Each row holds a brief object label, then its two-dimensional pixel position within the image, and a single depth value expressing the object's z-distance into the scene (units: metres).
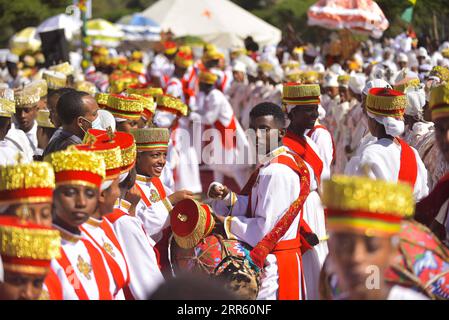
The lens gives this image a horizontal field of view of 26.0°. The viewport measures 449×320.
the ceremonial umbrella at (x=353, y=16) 16.78
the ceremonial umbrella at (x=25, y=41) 30.54
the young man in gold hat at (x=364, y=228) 3.38
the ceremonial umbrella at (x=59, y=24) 17.66
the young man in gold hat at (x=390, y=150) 6.11
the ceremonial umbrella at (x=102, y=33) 33.75
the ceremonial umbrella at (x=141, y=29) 34.72
